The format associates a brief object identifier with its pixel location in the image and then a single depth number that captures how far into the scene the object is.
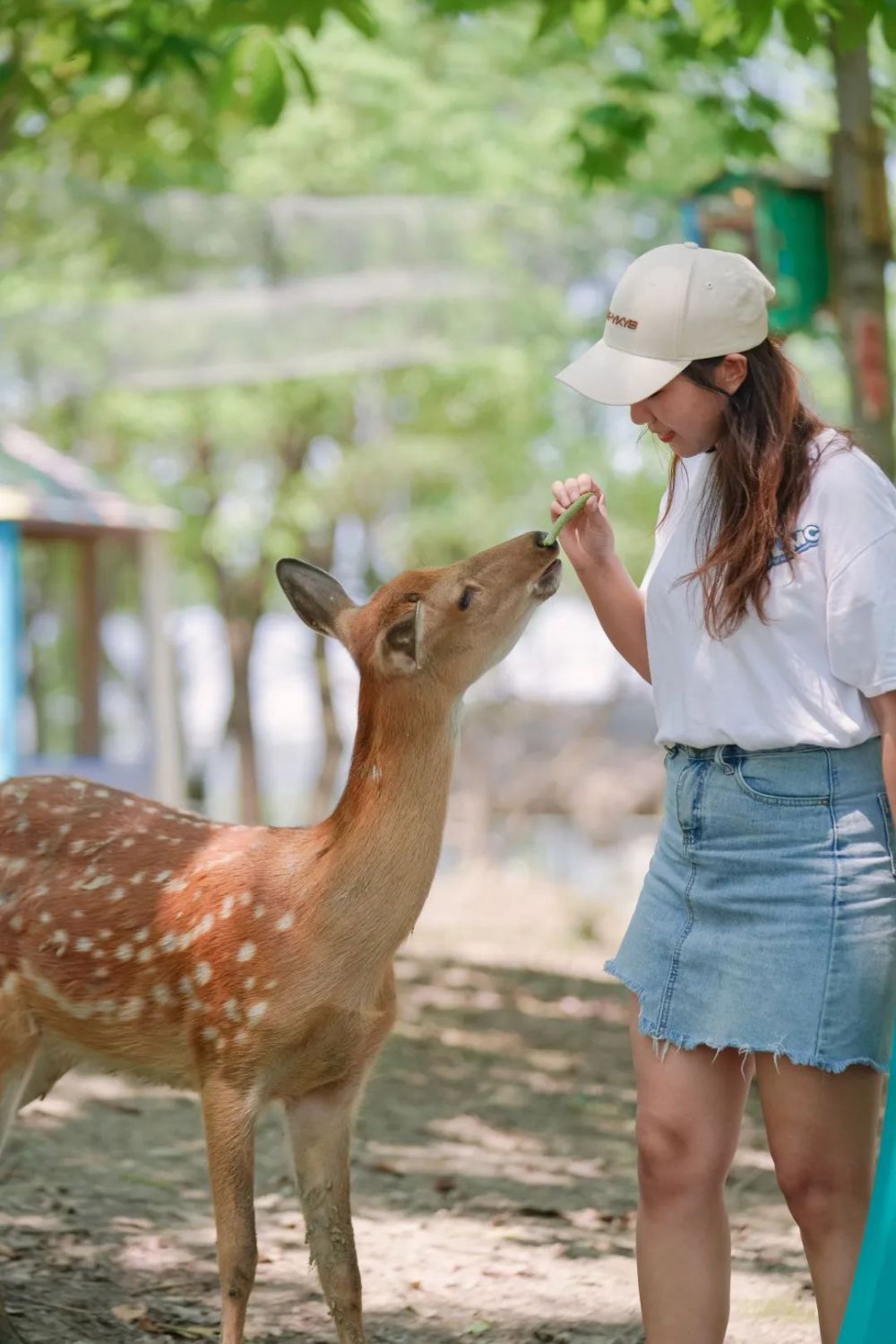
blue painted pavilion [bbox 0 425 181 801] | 11.09
